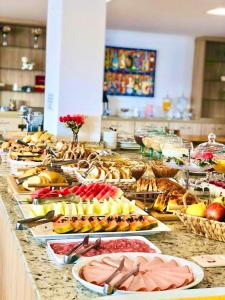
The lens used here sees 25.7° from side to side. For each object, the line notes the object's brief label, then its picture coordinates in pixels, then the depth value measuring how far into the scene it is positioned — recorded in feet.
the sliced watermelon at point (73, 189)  7.27
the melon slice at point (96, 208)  6.31
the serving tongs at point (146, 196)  7.51
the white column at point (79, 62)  15.28
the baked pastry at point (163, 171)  8.84
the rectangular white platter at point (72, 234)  5.62
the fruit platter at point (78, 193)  6.89
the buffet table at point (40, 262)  4.45
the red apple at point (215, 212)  6.06
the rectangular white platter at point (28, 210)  6.38
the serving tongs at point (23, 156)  9.90
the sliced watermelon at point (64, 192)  7.13
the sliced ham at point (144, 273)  4.29
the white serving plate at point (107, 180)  8.05
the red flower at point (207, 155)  8.56
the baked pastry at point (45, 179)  7.84
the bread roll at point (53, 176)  8.03
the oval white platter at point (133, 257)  4.29
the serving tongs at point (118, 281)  4.15
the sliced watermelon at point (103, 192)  7.09
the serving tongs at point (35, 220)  5.98
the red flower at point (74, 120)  13.69
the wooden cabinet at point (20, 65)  26.78
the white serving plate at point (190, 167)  8.38
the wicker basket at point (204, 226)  5.96
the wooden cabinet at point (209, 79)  28.63
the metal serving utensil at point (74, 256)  4.93
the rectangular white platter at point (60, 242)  4.99
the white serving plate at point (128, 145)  14.83
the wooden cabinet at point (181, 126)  27.12
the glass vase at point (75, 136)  13.59
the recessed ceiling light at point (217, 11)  19.76
